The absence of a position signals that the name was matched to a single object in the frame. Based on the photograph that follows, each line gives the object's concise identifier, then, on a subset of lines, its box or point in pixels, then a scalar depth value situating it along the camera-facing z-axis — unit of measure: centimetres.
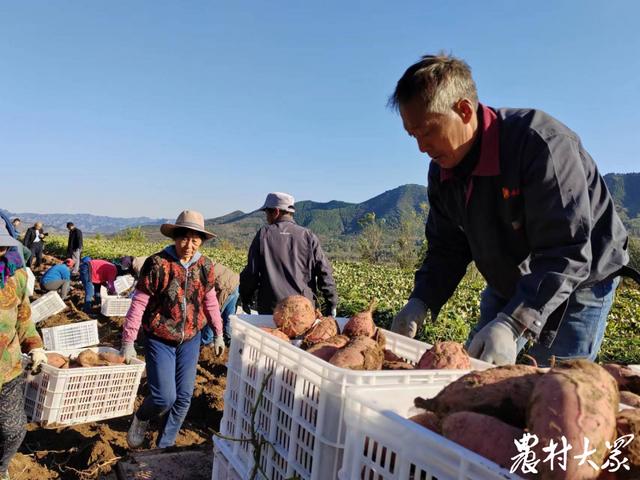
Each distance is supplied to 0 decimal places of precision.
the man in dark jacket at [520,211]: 186
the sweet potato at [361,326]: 203
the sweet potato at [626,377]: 170
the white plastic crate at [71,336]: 594
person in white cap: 477
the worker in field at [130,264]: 729
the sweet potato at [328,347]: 183
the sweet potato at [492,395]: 120
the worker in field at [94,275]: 970
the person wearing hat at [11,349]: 312
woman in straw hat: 378
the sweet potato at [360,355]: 167
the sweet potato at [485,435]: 104
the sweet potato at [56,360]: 479
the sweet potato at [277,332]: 211
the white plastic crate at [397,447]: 92
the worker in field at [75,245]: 1544
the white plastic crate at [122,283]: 1015
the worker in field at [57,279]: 1001
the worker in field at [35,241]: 1651
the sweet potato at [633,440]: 98
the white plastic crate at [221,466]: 192
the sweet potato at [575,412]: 96
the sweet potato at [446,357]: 160
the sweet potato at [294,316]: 229
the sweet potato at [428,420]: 128
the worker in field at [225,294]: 690
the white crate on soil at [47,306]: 730
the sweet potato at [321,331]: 211
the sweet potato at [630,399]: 145
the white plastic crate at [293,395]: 139
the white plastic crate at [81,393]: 435
